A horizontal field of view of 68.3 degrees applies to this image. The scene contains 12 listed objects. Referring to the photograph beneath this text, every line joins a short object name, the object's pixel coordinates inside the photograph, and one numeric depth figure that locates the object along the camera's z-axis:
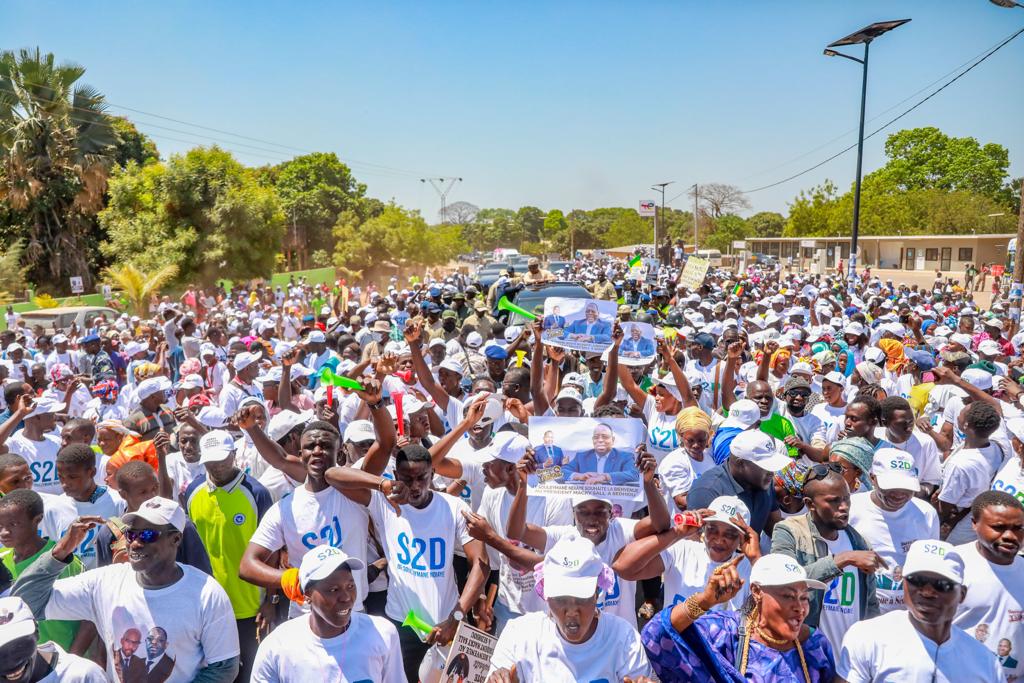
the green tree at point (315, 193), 52.31
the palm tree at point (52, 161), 27.03
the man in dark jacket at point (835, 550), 3.47
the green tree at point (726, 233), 81.94
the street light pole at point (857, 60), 20.81
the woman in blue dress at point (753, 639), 2.70
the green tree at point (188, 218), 28.75
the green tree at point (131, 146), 37.75
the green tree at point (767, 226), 94.39
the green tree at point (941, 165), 74.69
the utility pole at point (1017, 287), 13.67
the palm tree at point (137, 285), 22.81
